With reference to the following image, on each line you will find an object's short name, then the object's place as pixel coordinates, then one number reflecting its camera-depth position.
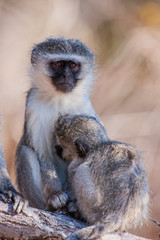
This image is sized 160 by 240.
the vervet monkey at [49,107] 9.91
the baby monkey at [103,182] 8.56
